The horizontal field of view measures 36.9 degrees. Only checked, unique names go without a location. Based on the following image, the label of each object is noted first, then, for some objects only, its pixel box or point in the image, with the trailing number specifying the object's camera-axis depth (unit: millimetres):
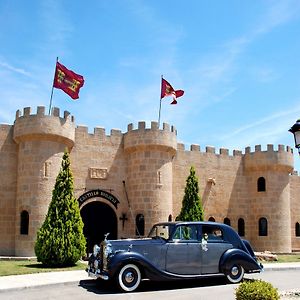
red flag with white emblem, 24625
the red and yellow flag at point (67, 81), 21750
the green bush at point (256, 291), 7719
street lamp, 10180
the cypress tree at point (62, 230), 17125
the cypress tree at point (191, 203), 23569
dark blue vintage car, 11484
